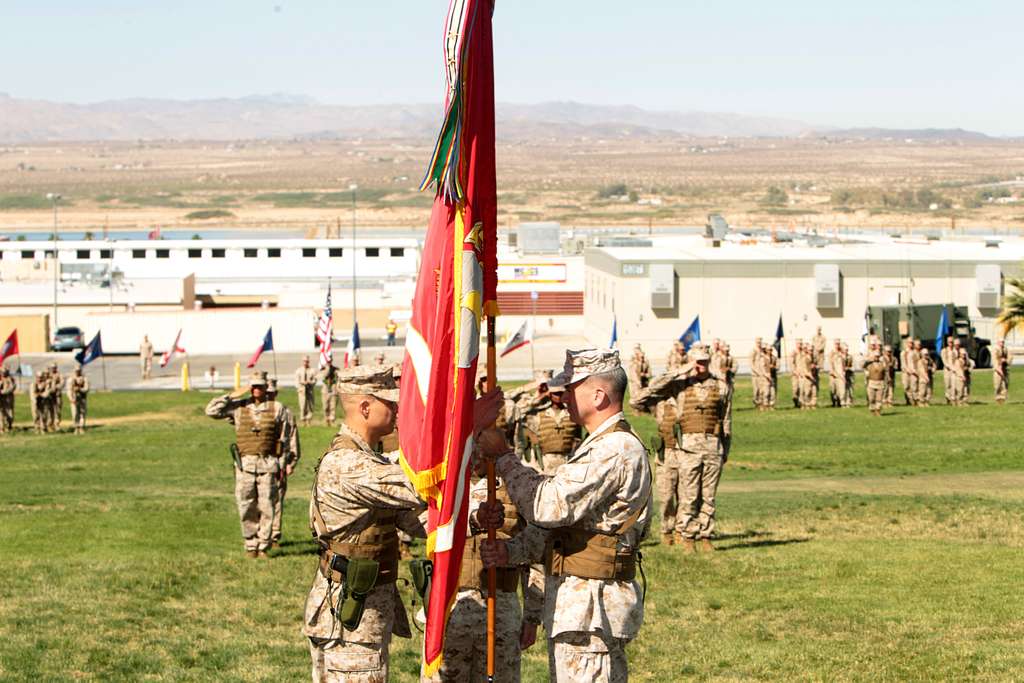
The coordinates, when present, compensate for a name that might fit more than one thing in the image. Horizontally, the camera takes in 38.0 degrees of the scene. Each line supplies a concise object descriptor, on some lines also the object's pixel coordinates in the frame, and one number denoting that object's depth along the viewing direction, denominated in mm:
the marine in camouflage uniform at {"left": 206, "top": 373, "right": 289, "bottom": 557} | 17578
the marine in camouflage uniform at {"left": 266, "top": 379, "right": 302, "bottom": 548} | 17672
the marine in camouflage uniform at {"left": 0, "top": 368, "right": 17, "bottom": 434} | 37875
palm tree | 39188
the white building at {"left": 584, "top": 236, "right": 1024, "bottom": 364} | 58688
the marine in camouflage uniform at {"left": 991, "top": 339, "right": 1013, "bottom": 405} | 39625
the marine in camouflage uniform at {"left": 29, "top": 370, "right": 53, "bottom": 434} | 37719
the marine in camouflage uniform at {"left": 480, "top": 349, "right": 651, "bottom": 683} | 8195
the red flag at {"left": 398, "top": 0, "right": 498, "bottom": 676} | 7742
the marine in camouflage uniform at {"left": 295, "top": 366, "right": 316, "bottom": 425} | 38312
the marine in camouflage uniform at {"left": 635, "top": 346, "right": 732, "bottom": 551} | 17328
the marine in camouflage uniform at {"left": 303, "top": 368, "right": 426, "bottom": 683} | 8906
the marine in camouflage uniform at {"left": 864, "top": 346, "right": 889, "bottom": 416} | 36156
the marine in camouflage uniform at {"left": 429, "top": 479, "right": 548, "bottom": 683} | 8859
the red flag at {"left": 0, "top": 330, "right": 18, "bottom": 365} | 42150
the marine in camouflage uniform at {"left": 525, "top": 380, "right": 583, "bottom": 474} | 15977
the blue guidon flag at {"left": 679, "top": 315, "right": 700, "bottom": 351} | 39062
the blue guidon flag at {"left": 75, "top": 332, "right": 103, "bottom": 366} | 43438
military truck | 51250
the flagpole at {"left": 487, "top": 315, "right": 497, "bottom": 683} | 8227
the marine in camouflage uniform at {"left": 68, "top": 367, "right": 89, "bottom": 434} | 36891
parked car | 69000
